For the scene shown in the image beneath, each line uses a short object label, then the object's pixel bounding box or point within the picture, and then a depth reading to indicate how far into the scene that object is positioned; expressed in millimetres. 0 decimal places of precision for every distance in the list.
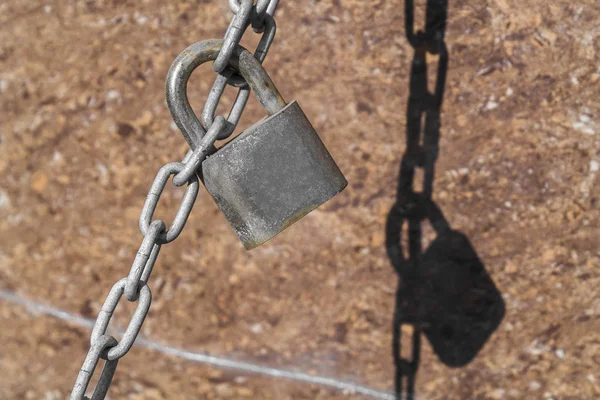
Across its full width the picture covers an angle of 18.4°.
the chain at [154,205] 680
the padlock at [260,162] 701
